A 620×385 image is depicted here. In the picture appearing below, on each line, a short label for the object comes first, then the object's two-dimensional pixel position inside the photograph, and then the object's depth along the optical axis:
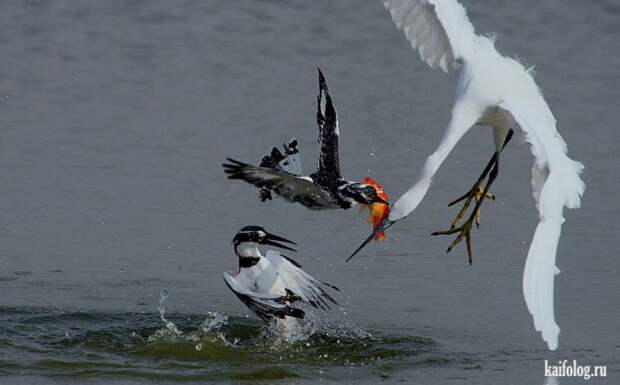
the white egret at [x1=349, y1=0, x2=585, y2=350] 14.13
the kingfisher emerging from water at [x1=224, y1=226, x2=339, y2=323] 18.62
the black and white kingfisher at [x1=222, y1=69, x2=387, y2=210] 17.59
